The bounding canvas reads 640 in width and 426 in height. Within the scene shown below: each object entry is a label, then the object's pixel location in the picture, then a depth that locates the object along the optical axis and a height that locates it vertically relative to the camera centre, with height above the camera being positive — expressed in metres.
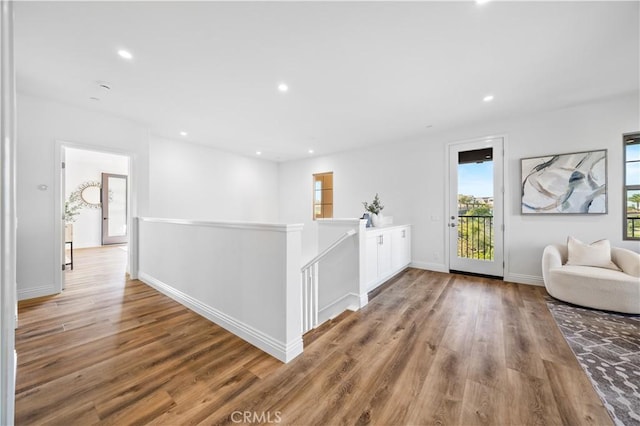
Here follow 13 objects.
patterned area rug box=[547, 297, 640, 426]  1.45 -1.13
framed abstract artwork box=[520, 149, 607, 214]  3.29 +0.44
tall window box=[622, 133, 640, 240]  3.15 +0.36
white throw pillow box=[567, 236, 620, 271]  2.96 -0.52
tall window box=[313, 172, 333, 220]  6.41 +0.47
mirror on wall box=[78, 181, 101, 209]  7.12 +0.53
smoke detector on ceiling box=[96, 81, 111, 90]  2.83 +1.53
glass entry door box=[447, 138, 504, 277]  4.04 +0.10
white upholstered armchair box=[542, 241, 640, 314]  2.56 -0.79
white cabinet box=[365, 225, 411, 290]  3.38 -0.65
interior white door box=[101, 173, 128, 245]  7.46 +0.11
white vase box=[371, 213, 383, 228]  3.92 -0.12
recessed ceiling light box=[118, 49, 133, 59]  2.29 +1.54
